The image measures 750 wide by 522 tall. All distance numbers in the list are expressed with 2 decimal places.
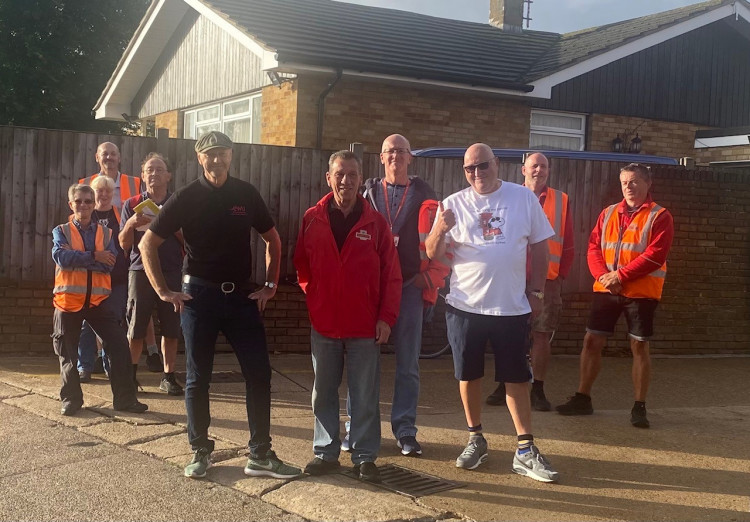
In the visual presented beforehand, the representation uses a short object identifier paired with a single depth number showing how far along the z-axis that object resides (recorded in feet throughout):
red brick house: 46.68
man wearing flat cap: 16.96
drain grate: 15.92
